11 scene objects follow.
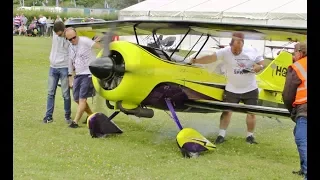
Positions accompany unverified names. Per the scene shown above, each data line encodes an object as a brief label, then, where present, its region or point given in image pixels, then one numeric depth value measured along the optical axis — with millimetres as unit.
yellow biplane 6449
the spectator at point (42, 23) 31484
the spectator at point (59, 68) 8117
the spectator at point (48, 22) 29877
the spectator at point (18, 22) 32638
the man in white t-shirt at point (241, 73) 7152
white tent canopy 18031
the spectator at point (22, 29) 34119
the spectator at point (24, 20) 34469
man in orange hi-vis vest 4465
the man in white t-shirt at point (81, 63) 7832
